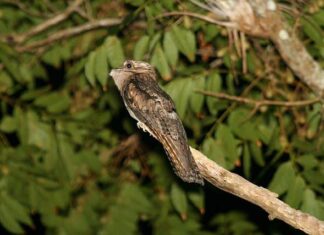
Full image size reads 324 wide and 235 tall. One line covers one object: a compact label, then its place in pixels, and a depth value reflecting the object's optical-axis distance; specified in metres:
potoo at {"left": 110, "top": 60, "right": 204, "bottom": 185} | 9.39
